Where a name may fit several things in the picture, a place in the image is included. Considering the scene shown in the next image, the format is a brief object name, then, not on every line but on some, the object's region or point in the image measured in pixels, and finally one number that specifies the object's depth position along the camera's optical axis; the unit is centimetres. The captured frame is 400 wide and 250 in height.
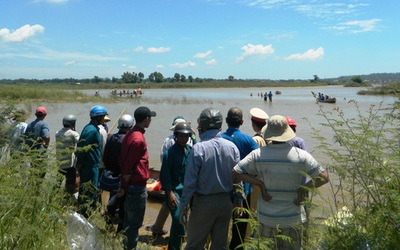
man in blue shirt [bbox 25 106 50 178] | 588
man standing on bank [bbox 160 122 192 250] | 385
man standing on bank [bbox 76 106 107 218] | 501
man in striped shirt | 293
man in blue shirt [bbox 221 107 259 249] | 403
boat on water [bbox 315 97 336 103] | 3861
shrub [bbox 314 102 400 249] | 189
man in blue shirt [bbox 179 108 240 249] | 336
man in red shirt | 405
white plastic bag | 318
